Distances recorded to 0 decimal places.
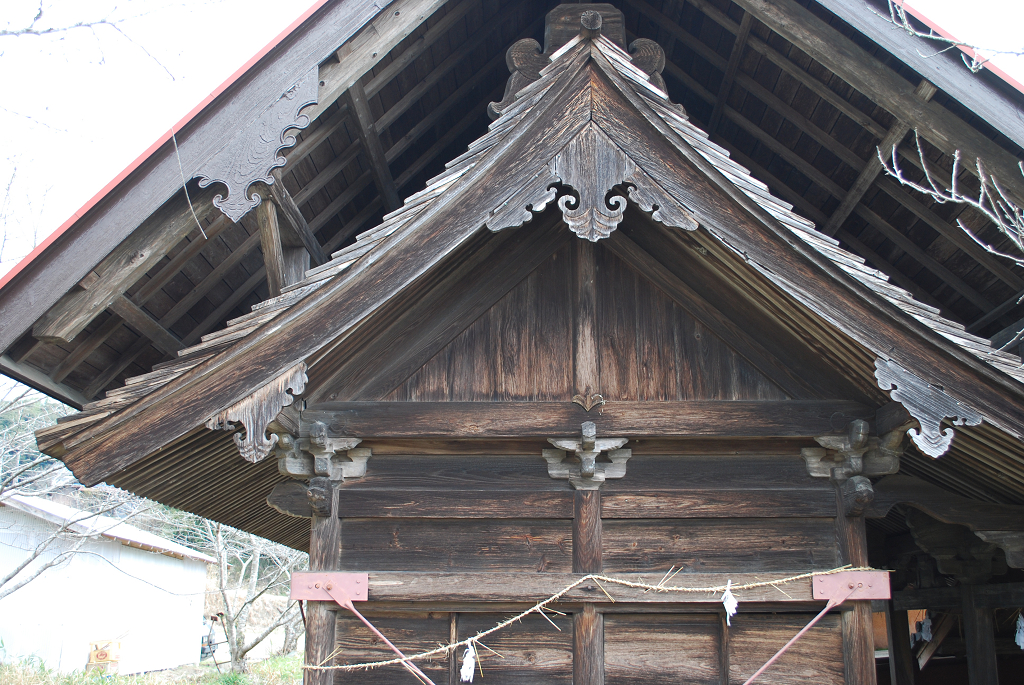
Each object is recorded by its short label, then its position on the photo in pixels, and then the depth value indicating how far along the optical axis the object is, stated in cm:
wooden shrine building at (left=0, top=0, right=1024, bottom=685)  320
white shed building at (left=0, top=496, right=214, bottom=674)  1817
